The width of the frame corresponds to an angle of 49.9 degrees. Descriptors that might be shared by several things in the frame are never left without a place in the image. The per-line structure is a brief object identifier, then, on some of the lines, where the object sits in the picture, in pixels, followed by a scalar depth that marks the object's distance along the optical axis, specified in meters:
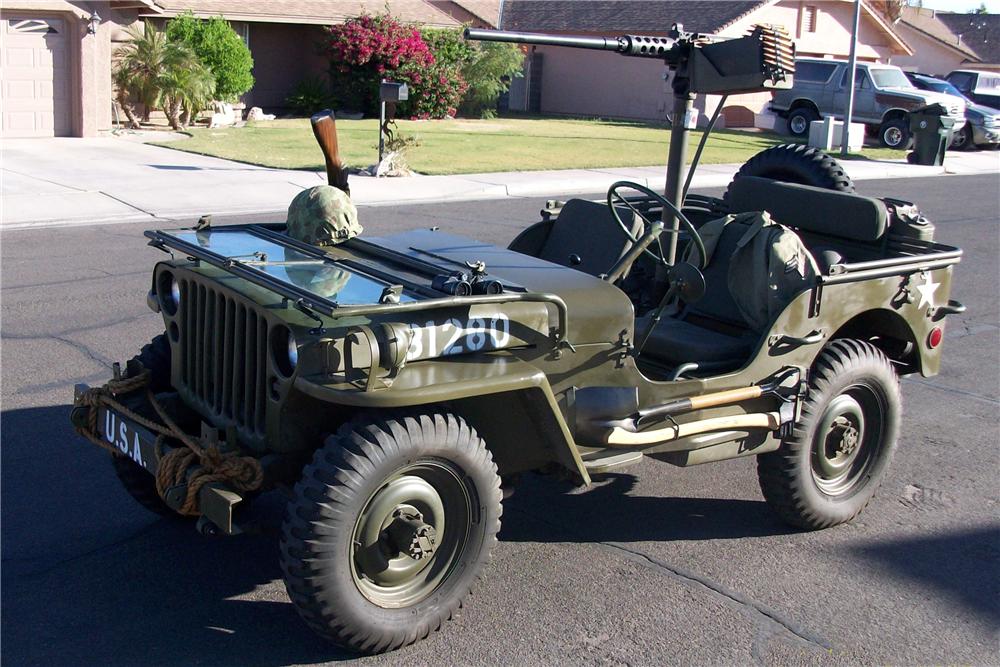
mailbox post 15.95
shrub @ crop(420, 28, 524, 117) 29.56
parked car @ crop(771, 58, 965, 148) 27.45
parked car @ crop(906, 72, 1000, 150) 28.17
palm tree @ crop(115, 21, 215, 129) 21.75
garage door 19.55
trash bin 23.23
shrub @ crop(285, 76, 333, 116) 28.03
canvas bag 4.61
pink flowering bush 27.11
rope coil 3.61
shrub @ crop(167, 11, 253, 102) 23.69
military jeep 3.49
